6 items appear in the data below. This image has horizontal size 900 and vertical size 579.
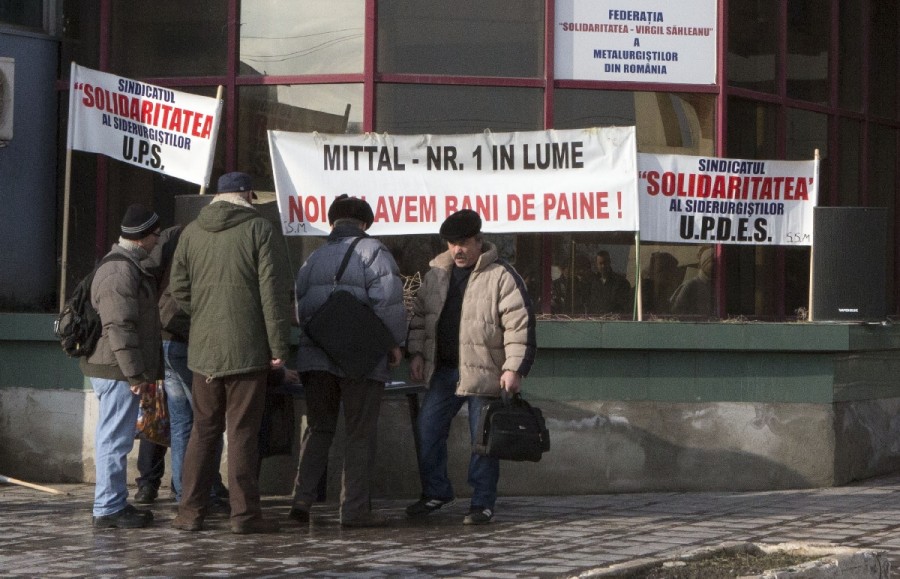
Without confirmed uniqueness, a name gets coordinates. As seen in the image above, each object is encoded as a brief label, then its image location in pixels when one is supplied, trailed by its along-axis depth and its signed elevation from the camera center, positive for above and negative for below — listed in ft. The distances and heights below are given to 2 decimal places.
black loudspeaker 58.88 +2.22
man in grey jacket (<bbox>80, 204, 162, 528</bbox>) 46.40 -0.25
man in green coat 45.74 +0.24
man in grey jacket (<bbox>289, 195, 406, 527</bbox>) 47.60 -0.45
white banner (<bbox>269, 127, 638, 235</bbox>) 58.28 +3.93
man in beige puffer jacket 48.47 +0.23
